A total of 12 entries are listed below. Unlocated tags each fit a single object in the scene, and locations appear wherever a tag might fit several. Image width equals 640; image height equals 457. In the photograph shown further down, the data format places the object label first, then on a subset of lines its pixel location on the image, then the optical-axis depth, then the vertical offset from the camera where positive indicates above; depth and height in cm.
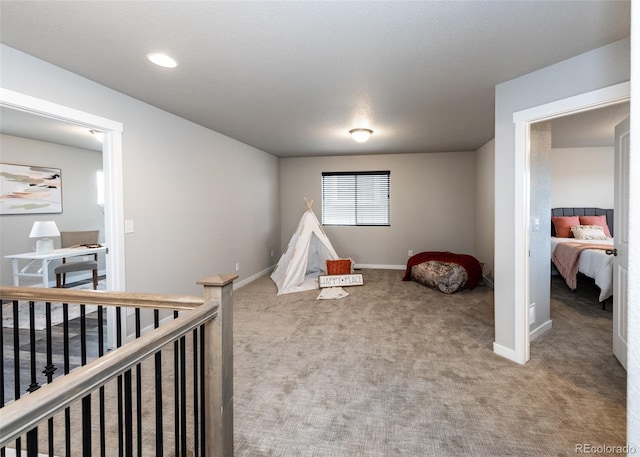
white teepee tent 508 -58
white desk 418 -41
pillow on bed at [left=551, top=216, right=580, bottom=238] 538 +1
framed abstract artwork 468 +58
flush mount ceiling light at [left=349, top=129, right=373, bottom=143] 429 +122
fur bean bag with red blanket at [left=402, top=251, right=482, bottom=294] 470 -71
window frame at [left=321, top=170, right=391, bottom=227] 656 +52
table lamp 443 -9
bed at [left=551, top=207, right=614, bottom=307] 380 -29
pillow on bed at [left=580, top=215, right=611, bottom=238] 543 +6
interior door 241 -10
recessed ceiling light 221 +118
